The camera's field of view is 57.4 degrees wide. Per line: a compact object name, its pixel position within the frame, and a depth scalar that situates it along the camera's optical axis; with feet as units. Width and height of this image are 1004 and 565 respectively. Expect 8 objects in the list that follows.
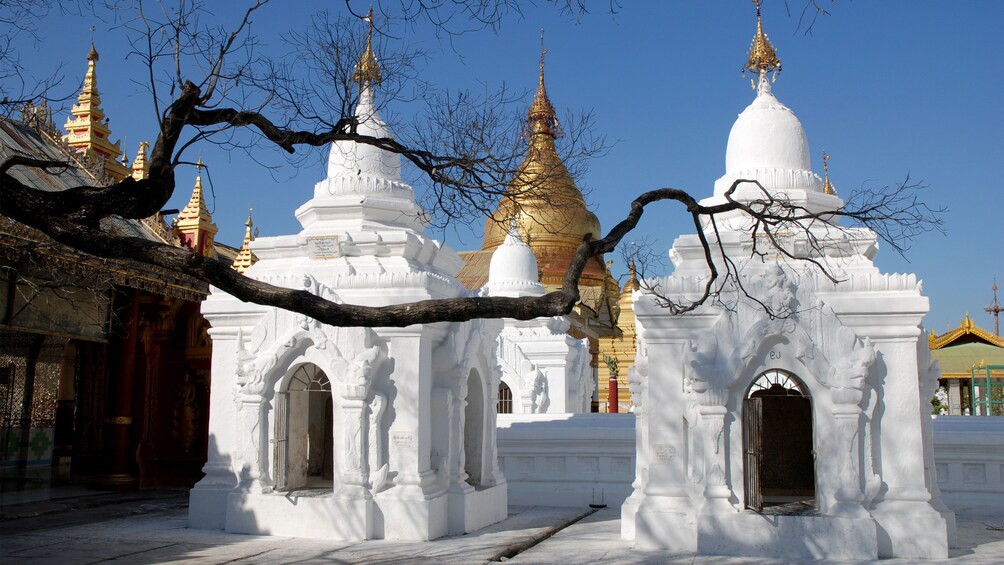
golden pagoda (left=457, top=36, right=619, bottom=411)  107.45
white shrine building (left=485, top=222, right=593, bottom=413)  65.26
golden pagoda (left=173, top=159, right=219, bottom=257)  56.90
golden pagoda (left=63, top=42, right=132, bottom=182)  55.52
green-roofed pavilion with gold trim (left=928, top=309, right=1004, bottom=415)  107.96
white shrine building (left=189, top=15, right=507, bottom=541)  33.12
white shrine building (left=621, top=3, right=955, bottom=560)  29.53
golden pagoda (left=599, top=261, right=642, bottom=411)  94.27
